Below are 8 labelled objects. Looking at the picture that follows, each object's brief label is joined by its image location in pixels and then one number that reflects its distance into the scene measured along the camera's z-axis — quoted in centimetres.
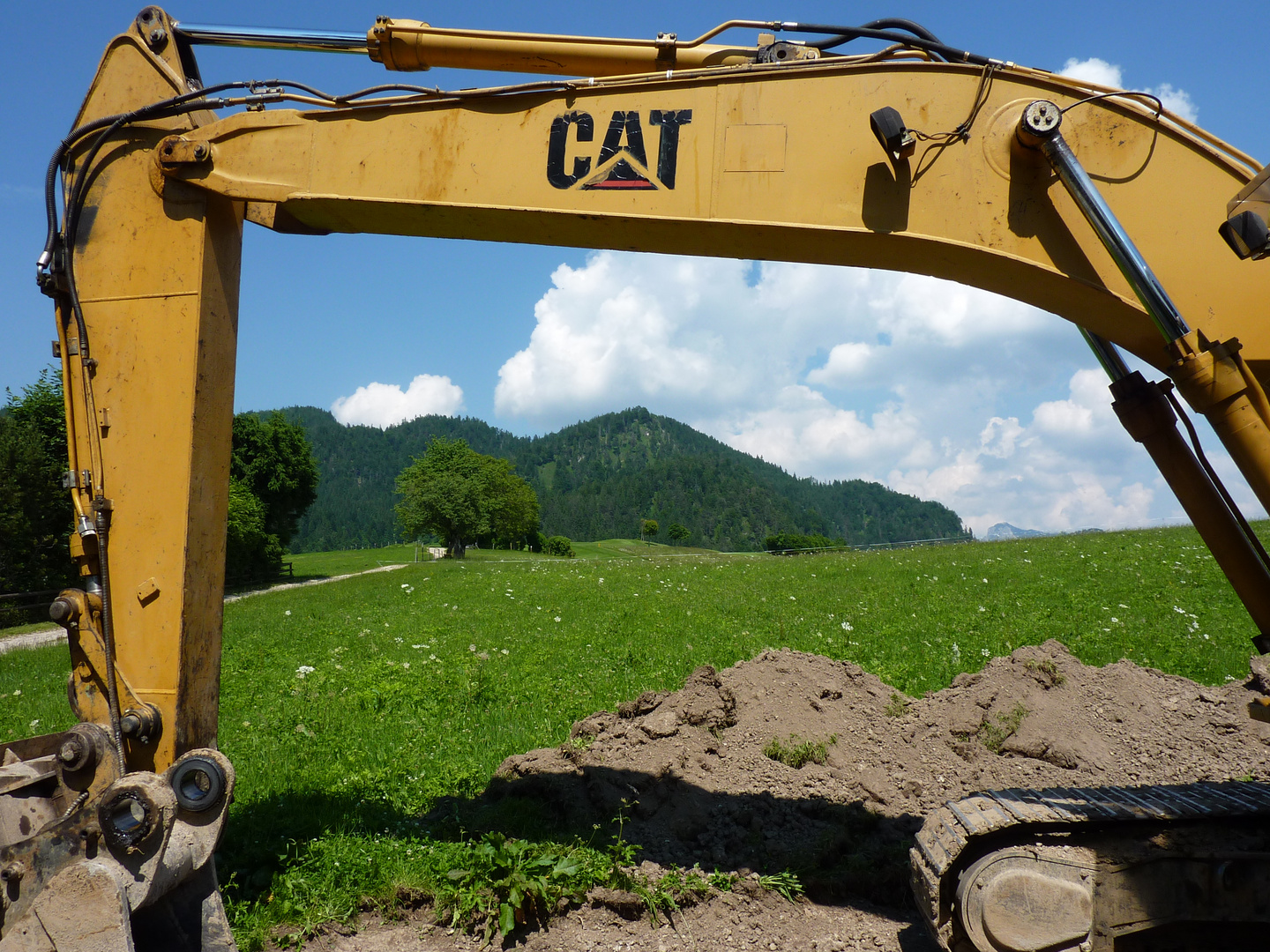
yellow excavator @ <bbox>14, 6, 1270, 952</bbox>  312
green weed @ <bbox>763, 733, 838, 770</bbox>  564
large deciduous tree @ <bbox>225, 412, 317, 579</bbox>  3484
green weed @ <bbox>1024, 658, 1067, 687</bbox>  654
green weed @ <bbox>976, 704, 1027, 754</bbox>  584
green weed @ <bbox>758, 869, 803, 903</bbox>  414
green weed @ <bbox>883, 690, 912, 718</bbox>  651
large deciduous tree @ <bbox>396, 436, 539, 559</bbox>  5575
